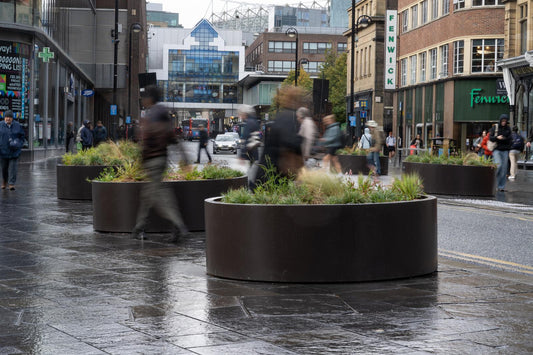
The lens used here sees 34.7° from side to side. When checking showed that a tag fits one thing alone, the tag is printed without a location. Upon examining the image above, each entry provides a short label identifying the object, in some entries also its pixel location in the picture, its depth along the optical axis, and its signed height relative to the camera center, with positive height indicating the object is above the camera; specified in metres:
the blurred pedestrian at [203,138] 37.59 -0.12
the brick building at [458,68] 50.72 +4.40
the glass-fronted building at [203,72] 162.25 +12.32
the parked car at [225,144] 60.81 -0.58
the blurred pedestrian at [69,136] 47.16 -0.07
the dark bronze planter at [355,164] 28.98 -0.92
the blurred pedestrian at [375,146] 25.67 -0.28
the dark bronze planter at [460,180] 19.91 -0.99
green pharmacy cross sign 36.14 +3.41
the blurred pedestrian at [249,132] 16.53 +0.09
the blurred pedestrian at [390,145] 43.22 -0.39
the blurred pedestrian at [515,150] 27.58 -0.39
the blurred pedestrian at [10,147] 20.02 -0.30
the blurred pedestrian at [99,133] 37.28 +0.09
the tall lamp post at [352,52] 43.20 +4.50
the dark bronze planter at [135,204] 11.71 -0.95
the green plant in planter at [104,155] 16.52 -0.41
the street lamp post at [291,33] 53.44 +6.52
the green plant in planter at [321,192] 7.89 -0.53
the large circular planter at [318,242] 7.58 -0.95
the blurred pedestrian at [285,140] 10.74 -0.05
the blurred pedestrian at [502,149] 21.58 -0.28
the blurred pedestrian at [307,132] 14.21 +0.08
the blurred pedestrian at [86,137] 32.09 -0.08
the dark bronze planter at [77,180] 17.59 -0.94
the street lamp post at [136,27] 51.10 +6.51
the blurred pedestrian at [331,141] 19.55 -0.10
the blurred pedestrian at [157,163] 10.25 -0.33
